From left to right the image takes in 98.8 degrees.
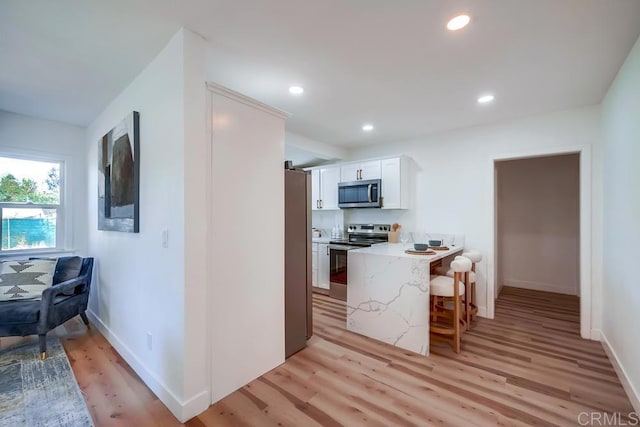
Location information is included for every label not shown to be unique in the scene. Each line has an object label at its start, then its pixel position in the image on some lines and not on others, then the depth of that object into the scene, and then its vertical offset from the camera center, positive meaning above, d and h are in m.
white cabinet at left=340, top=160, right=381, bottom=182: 4.46 +0.72
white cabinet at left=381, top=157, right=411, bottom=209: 4.20 +0.47
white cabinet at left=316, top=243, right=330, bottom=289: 4.80 -0.92
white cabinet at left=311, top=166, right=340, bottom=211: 4.99 +0.49
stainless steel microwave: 4.37 +0.32
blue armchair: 2.55 -0.94
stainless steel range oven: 4.50 -0.62
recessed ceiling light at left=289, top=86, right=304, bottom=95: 2.65 +1.22
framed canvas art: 2.28 +0.35
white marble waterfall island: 2.68 -0.88
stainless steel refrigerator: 2.63 -0.46
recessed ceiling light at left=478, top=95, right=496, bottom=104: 2.84 +1.21
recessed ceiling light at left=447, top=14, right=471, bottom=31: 1.69 +1.21
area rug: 1.82 -1.35
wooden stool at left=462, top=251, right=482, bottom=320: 3.27 -0.63
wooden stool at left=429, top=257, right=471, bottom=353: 2.67 -0.76
